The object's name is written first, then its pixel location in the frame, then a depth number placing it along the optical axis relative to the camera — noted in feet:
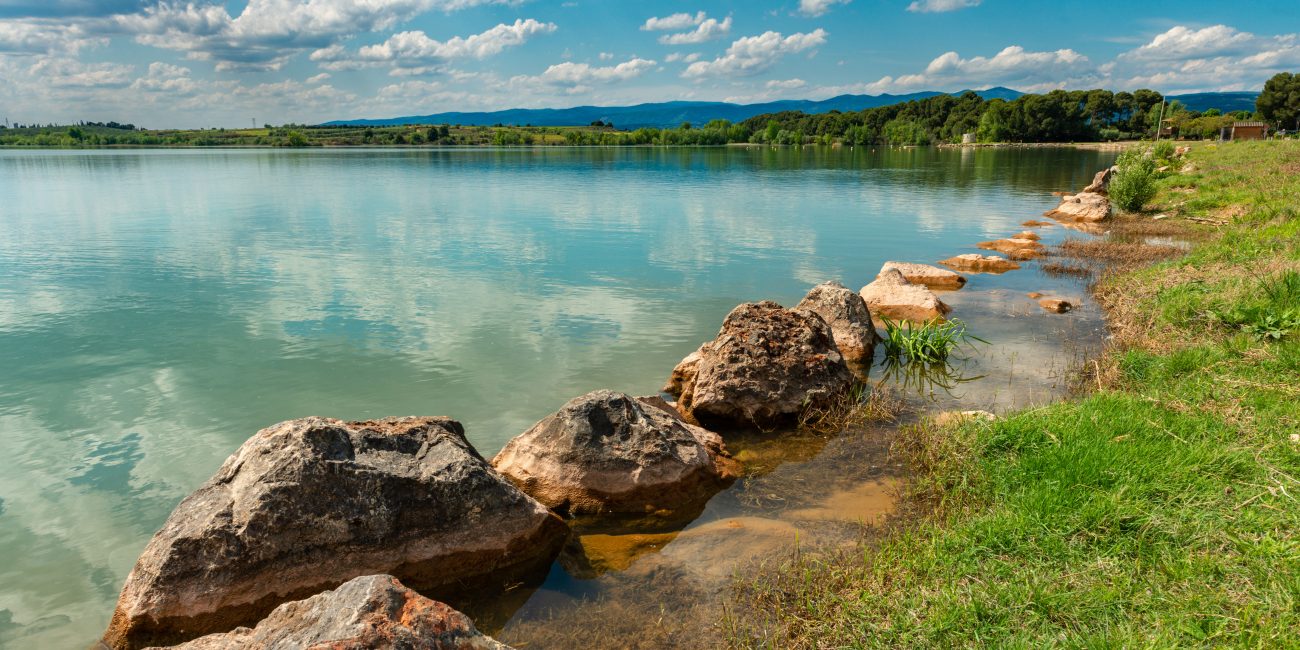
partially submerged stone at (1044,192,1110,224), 110.93
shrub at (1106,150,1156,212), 110.22
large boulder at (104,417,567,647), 20.15
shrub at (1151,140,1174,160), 183.95
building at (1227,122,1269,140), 325.42
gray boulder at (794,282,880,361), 46.68
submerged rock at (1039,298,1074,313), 57.77
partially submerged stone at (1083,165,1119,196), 144.77
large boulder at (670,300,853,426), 36.09
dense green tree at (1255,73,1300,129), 370.73
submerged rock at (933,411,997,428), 31.18
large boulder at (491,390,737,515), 27.91
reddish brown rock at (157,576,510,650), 13.12
